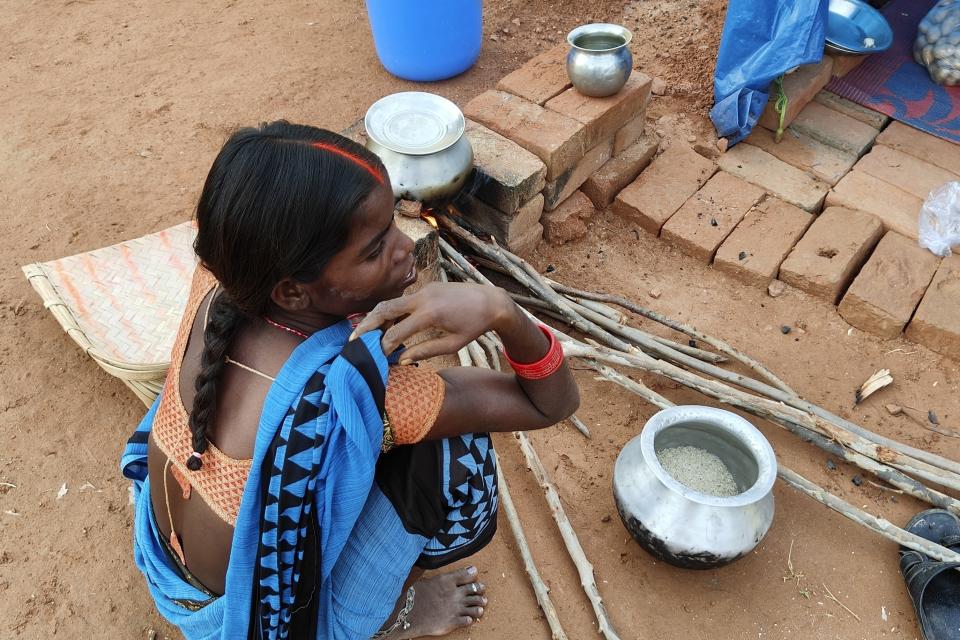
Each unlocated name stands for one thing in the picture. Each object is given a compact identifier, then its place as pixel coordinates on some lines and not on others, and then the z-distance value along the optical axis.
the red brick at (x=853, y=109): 3.89
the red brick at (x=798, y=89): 3.75
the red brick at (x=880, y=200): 3.37
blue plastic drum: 4.03
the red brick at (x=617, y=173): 3.59
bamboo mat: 2.58
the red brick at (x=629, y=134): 3.64
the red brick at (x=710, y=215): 3.40
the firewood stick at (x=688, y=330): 2.79
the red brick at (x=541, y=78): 3.51
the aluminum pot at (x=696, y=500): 2.03
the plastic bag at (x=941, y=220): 3.24
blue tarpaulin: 3.43
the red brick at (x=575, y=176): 3.37
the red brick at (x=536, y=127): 3.19
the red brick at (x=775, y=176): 3.54
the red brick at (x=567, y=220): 3.47
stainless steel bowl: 4.17
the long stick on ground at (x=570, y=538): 2.14
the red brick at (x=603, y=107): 3.34
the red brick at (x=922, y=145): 3.66
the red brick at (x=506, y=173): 3.06
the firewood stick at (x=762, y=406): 2.39
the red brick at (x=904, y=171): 3.51
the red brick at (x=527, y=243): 3.34
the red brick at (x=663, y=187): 3.53
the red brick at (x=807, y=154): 3.65
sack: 4.03
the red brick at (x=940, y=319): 2.96
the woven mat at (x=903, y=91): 3.90
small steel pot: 3.25
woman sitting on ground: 1.28
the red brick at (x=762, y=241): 3.28
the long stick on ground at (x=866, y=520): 2.18
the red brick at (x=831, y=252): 3.19
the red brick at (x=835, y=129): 3.76
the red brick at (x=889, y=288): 3.05
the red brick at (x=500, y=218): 3.22
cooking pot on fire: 2.86
